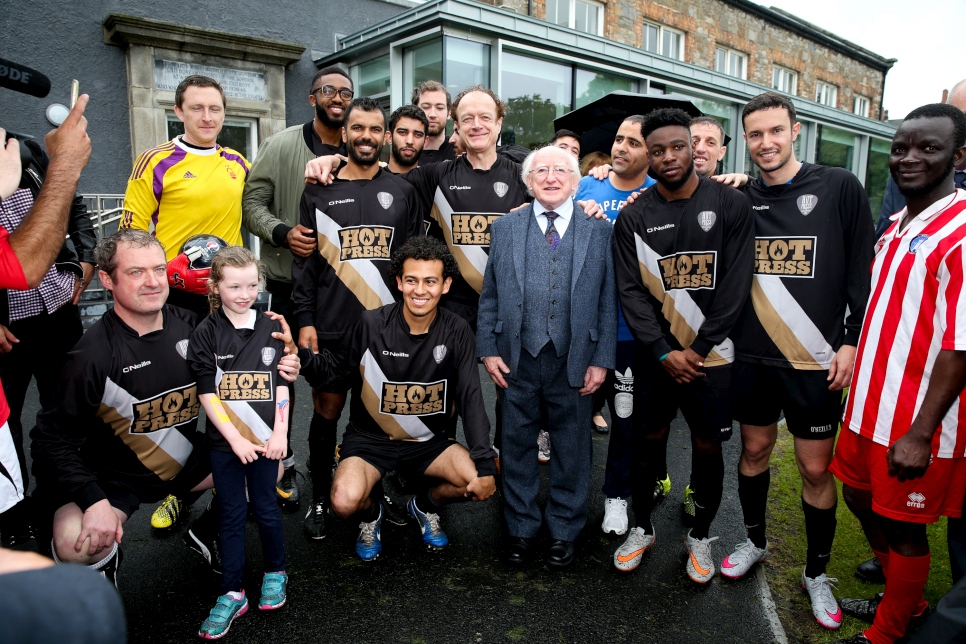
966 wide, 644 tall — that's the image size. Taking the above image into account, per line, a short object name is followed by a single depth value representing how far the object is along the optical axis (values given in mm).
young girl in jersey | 2840
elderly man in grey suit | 3287
